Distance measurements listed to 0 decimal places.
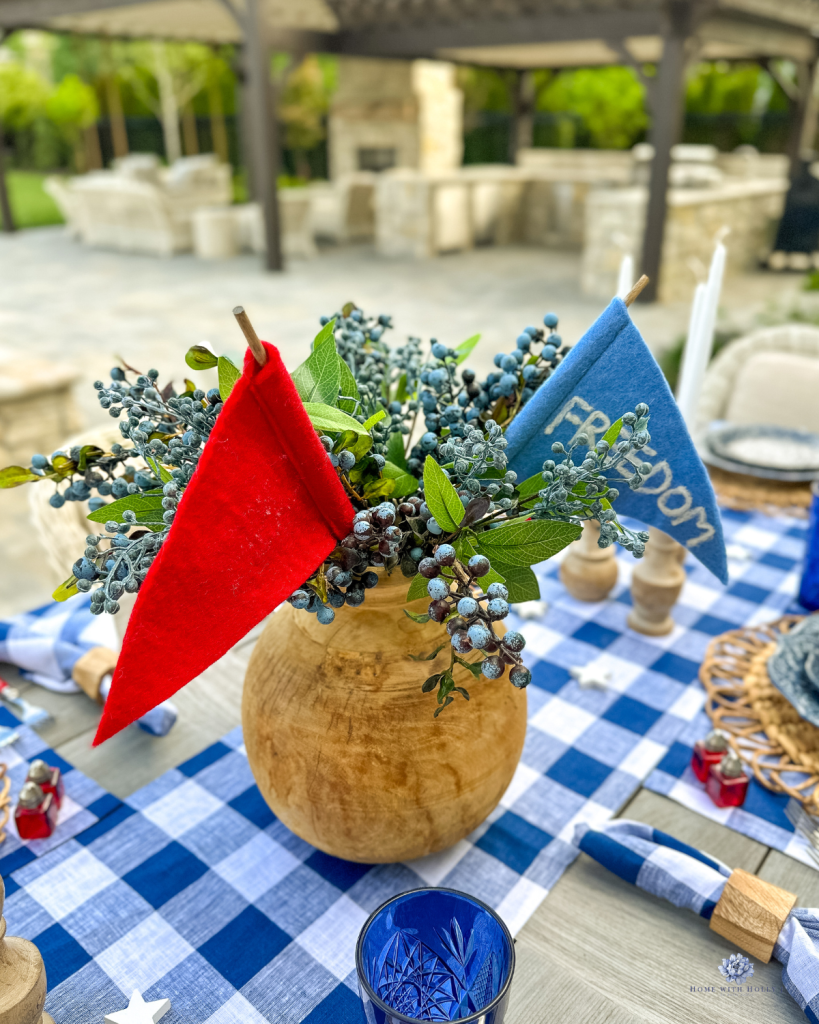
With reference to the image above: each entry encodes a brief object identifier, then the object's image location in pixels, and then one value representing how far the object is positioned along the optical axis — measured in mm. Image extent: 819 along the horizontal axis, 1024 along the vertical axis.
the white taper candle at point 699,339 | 995
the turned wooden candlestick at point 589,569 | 1151
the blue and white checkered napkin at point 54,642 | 979
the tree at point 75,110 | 15117
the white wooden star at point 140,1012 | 597
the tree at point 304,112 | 13891
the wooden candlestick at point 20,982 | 520
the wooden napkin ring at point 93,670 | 940
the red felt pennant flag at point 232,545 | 477
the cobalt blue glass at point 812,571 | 1074
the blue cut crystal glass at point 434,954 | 541
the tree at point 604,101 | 12422
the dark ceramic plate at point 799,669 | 859
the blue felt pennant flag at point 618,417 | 632
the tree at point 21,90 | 15562
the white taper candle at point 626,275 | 984
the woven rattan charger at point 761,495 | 1352
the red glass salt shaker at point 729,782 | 796
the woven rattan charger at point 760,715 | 839
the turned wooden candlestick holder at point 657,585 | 1059
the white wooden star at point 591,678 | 988
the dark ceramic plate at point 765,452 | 1364
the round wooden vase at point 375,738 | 644
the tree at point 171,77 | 15328
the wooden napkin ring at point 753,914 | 640
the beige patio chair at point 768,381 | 1852
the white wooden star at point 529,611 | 1127
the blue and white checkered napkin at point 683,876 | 613
